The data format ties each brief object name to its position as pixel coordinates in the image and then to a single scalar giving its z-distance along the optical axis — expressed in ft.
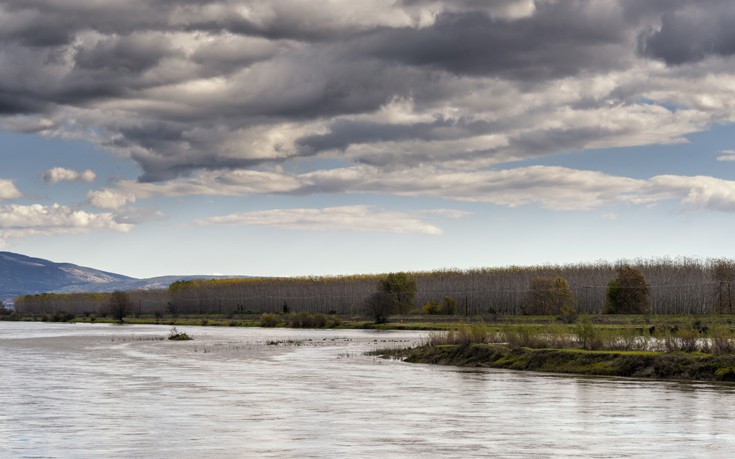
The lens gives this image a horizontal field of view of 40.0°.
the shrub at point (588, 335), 176.35
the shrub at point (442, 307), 554.87
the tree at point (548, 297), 476.54
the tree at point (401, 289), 582.35
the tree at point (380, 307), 489.26
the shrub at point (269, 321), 521.98
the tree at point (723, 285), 419.84
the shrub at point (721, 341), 151.70
